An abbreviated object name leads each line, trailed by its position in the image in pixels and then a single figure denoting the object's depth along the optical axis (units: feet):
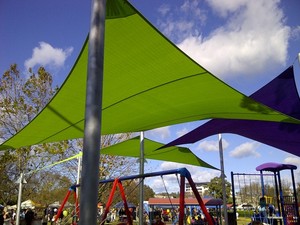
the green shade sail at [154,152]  30.78
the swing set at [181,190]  15.33
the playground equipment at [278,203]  33.79
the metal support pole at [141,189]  25.44
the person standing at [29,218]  45.06
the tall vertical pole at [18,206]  36.43
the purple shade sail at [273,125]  21.12
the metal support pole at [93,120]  7.39
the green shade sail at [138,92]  11.76
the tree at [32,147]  50.24
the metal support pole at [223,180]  26.35
